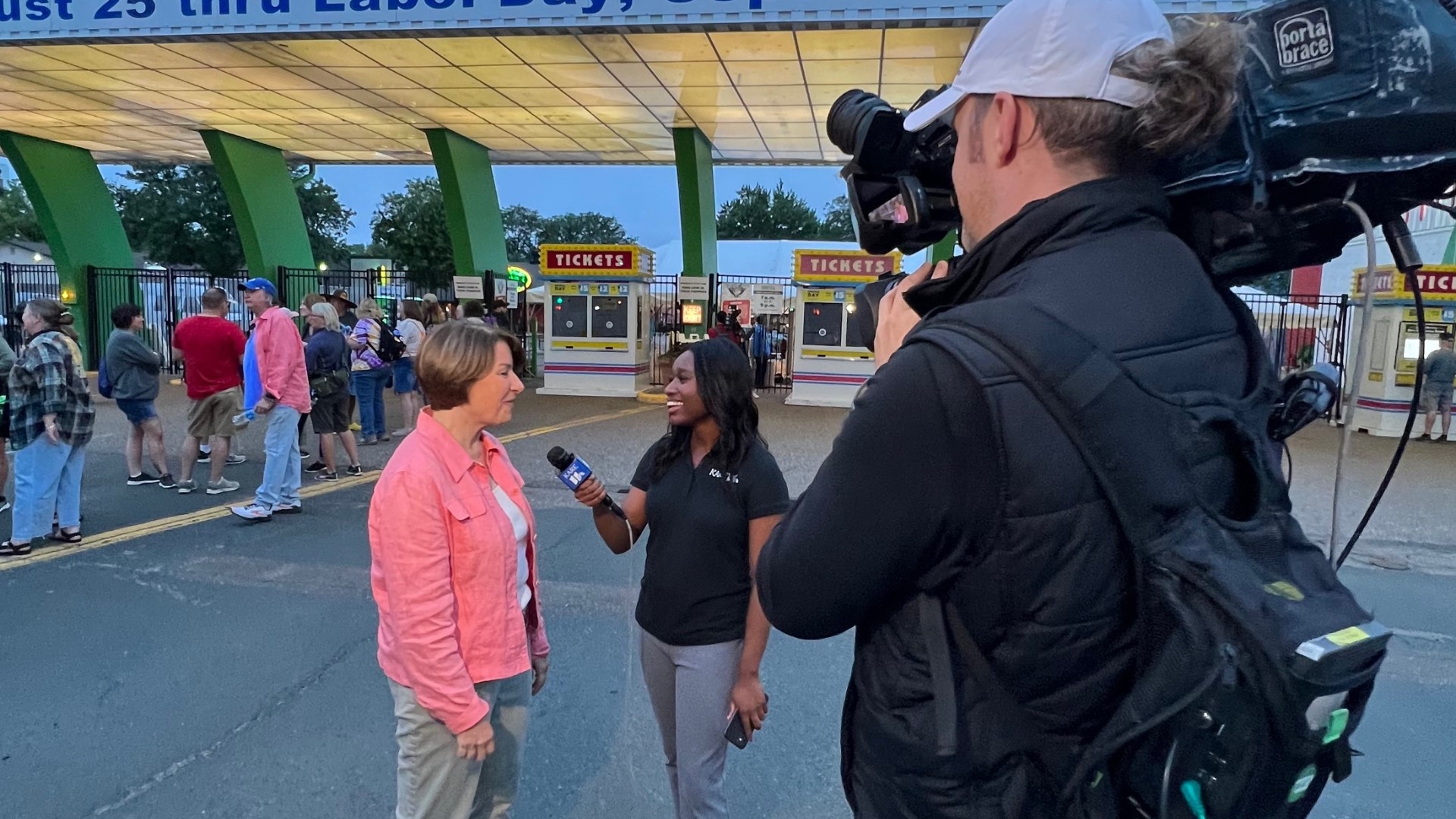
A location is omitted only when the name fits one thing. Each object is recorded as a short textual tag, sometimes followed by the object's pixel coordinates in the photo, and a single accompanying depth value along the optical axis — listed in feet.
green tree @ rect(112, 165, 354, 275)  114.83
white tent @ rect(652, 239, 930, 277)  106.83
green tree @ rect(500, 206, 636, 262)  263.08
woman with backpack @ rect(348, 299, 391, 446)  33.65
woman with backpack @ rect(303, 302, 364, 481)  28.25
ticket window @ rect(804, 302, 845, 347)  51.08
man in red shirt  25.32
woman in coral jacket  7.43
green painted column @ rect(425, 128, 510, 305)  58.95
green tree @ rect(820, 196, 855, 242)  191.23
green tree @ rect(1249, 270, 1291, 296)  125.48
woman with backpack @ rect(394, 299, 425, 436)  36.91
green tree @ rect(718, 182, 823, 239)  212.56
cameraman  3.33
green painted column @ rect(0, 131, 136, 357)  62.23
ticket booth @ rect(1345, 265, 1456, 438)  44.16
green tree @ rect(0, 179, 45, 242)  135.85
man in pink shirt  22.68
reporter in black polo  8.37
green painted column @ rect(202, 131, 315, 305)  60.64
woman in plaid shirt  19.36
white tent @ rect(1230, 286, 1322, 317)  51.29
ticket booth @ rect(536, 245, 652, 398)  53.47
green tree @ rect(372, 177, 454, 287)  112.57
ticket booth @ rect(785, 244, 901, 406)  50.96
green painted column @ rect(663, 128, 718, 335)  56.49
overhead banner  32.48
